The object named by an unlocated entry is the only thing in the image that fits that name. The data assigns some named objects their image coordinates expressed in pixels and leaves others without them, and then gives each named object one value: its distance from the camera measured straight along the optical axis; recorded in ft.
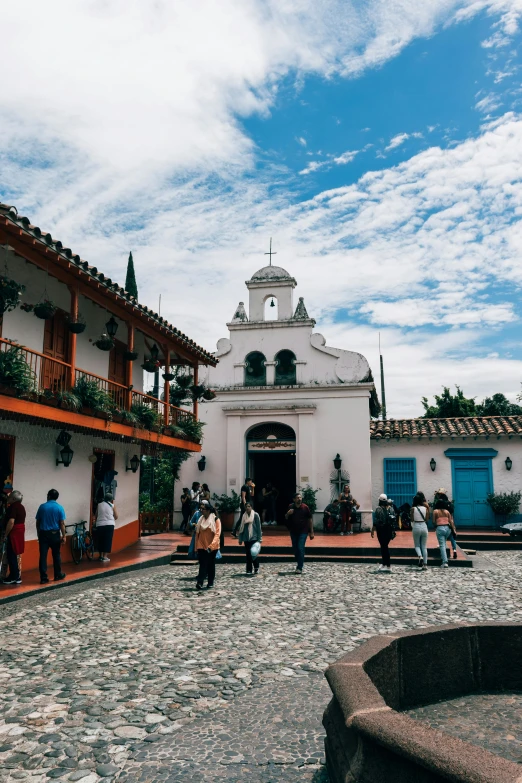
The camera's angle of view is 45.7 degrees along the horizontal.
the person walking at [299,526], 39.83
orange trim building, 32.37
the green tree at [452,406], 106.52
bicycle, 42.98
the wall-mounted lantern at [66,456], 41.75
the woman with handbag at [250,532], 39.22
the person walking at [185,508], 61.36
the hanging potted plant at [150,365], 52.75
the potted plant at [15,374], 30.50
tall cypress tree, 98.68
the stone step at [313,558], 45.73
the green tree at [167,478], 65.21
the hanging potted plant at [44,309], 34.45
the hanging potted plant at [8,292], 31.58
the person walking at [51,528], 34.19
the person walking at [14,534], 33.27
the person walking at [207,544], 34.24
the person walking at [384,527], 41.14
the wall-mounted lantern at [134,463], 54.34
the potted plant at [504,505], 66.03
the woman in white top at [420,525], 41.11
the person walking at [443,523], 42.27
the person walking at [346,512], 60.95
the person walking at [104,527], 43.91
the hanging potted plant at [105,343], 40.47
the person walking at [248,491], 47.39
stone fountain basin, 7.80
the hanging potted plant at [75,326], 36.76
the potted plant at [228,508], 63.98
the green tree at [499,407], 128.47
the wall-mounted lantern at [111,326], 42.91
